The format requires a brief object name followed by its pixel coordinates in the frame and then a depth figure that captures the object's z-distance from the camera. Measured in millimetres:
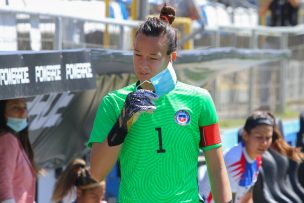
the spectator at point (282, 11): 27445
